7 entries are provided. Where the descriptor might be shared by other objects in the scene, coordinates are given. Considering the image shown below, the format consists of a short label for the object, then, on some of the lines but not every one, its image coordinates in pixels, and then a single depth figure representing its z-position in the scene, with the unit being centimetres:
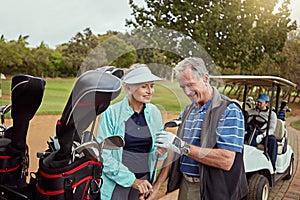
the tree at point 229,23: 571
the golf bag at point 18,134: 151
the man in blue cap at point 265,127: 440
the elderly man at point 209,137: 162
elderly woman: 166
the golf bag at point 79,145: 124
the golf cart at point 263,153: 364
